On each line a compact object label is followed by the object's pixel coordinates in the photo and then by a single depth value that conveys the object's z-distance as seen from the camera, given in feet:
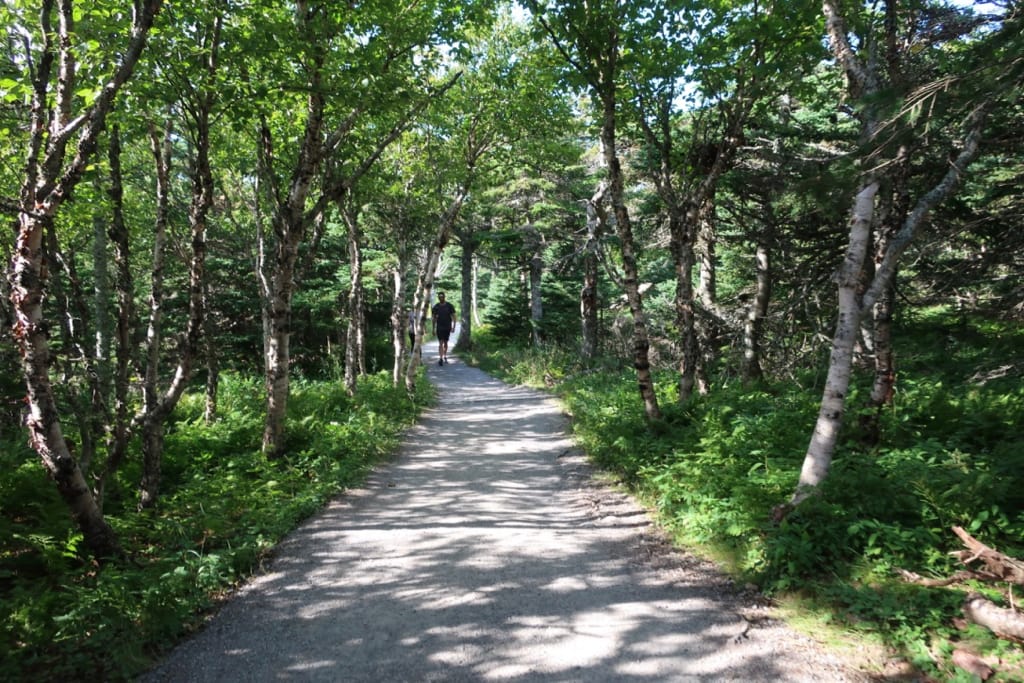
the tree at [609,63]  22.04
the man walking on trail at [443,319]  62.64
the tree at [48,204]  11.76
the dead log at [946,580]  10.50
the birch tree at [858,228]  11.79
